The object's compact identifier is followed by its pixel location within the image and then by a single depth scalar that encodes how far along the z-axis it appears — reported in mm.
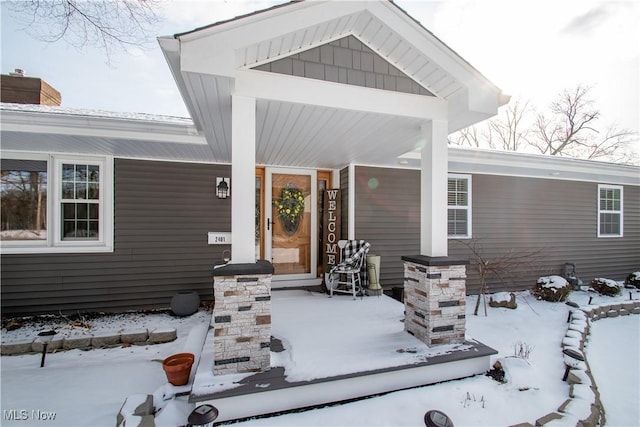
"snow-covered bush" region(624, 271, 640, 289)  6758
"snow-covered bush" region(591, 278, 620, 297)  5984
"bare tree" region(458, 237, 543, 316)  6113
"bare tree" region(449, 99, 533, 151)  16375
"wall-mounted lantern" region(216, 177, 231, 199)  5176
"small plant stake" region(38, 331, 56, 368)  3332
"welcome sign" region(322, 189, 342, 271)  5734
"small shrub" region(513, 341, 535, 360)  3135
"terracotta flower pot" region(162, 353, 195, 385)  2545
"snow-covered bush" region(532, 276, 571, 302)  5445
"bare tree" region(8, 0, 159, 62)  3166
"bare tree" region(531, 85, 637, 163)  15055
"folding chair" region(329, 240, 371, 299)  4828
